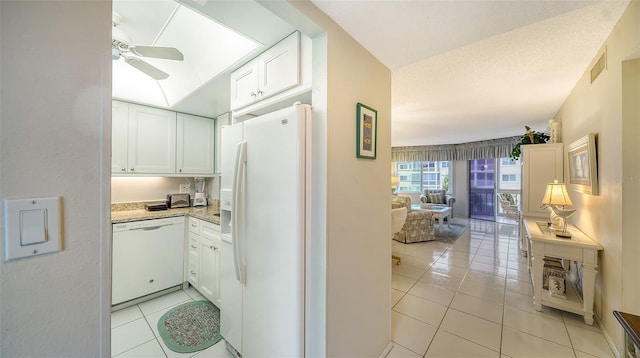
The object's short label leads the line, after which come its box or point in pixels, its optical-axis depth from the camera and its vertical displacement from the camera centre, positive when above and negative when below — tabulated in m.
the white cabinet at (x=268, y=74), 1.44 +0.75
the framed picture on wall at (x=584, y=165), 1.97 +0.15
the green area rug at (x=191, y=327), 1.87 -1.34
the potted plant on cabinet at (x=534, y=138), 3.56 +0.68
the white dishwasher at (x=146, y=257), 2.31 -0.85
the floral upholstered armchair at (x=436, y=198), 6.64 -0.54
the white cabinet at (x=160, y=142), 2.62 +0.46
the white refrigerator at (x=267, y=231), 1.26 -0.32
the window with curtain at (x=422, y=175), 7.79 +0.18
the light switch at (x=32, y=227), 0.50 -0.11
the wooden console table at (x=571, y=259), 2.02 -0.74
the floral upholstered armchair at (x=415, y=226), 4.60 -0.94
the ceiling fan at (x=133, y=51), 1.53 +0.90
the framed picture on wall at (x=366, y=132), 1.44 +0.32
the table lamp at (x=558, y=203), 2.31 -0.23
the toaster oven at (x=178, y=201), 3.09 -0.31
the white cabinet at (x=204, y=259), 2.24 -0.85
